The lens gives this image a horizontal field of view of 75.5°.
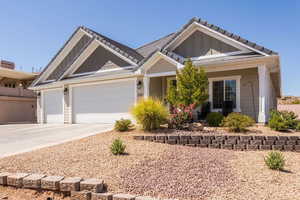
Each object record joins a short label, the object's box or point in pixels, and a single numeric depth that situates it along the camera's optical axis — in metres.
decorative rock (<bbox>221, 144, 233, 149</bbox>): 6.83
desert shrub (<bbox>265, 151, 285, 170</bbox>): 4.62
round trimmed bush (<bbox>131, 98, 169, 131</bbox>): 7.78
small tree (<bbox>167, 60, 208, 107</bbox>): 8.62
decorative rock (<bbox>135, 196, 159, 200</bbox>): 3.23
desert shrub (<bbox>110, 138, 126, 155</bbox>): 5.31
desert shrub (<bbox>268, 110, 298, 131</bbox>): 7.68
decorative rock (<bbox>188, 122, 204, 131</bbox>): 8.09
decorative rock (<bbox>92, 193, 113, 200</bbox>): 3.35
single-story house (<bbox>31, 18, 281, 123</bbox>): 10.14
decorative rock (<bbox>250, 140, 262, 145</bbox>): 6.64
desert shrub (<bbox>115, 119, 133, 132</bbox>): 8.52
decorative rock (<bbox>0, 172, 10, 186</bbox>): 4.04
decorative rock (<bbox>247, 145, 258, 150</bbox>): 6.65
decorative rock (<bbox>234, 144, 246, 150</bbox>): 6.74
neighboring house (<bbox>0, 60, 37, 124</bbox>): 18.83
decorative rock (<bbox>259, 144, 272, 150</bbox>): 6.57
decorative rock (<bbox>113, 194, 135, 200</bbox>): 3.24
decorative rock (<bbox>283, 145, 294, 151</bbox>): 6.46
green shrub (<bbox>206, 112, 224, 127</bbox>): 9.14
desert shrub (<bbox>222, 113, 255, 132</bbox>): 7.59
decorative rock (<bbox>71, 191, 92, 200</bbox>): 3.48
